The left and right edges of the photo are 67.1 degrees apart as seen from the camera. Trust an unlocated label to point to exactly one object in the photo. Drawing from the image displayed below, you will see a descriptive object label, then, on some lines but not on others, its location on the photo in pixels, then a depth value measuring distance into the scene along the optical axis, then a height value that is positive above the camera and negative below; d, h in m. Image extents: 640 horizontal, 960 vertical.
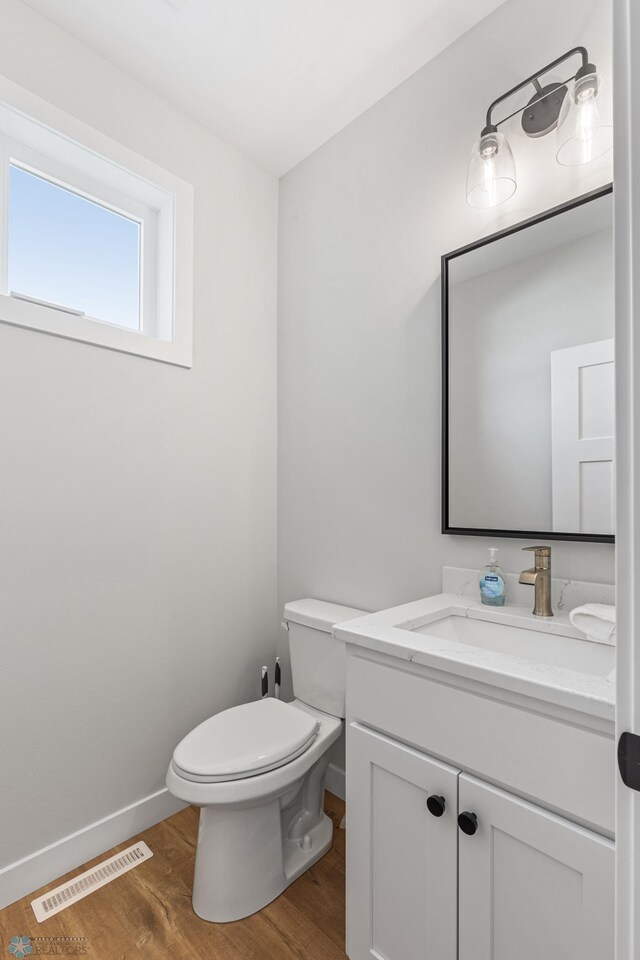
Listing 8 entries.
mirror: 1.17 +0.30
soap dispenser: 1.29 -0.25
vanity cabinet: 0.76 -0.70
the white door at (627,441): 0.53 +0.06
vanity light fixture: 1.13 +0.90
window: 1.46 +0.86
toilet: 1.26 -0.80
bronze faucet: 1.18 -0.22
